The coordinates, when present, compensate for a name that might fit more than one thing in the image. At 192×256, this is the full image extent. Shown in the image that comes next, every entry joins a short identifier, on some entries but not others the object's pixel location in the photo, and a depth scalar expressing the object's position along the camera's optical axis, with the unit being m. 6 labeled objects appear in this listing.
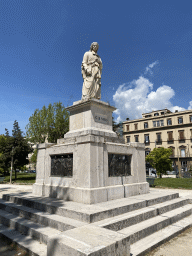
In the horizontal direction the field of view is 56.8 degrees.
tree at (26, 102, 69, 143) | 28.66
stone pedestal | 5.71
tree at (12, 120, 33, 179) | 27.23
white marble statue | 7.72
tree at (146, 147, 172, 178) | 29.61
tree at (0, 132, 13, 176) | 26.81
